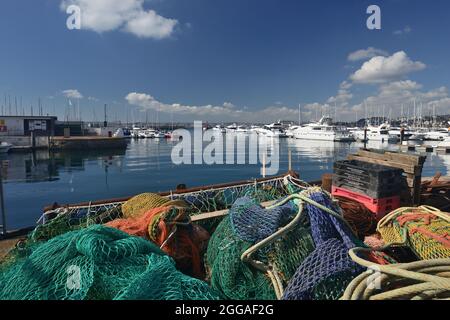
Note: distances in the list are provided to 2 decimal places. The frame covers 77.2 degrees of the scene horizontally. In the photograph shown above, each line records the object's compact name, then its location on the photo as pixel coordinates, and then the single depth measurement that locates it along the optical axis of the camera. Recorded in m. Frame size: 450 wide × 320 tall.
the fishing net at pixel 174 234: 3.57
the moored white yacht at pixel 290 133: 83.38
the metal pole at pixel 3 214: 6.50
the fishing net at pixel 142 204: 4.54
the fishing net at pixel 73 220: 4.30
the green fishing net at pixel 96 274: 2.01
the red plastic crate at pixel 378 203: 4.97
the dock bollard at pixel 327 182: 6.76
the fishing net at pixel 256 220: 2.77
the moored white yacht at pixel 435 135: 61.44
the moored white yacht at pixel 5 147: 41.82
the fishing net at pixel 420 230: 3.08
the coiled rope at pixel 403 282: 1.83
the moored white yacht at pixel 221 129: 121.12
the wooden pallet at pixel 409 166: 5.66
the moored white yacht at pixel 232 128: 119.75
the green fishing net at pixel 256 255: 2.64
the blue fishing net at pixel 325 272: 2.12
